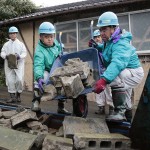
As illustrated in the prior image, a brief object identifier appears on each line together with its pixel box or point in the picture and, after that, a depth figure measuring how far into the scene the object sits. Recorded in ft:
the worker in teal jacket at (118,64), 8.00
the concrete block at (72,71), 8.51
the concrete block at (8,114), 9.78
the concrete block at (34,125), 8.72
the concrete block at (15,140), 6.96
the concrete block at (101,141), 6.70
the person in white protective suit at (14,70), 15.52
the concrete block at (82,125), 7.59
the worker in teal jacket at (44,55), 9.90
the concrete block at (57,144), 6.62
